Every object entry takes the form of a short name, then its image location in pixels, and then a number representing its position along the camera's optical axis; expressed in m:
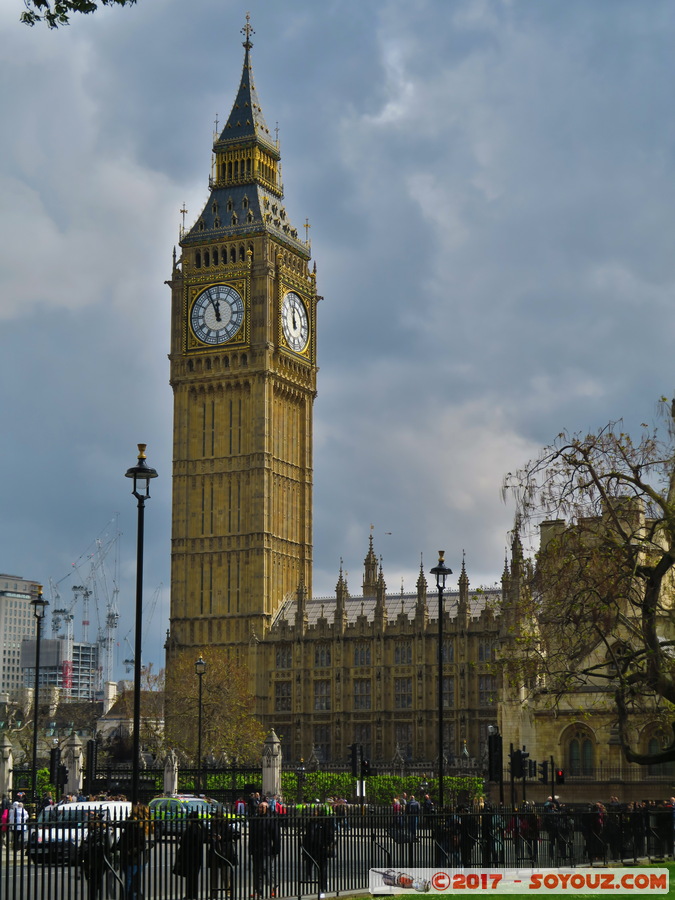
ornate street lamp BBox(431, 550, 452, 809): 41.72
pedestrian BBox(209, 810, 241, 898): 27.36
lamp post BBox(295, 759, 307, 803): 72.68
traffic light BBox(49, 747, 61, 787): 60.16
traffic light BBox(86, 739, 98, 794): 56.97
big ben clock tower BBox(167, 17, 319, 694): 105.94
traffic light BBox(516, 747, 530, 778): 48.55
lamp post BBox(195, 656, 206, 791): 61.56
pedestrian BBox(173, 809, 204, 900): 26.61
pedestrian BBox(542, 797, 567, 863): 35.52
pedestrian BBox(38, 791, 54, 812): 50.04
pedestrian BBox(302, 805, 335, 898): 29.45
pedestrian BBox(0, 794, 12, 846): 41.65
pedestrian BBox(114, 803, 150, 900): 24.91
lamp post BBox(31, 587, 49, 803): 50.50
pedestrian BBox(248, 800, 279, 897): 28.23
